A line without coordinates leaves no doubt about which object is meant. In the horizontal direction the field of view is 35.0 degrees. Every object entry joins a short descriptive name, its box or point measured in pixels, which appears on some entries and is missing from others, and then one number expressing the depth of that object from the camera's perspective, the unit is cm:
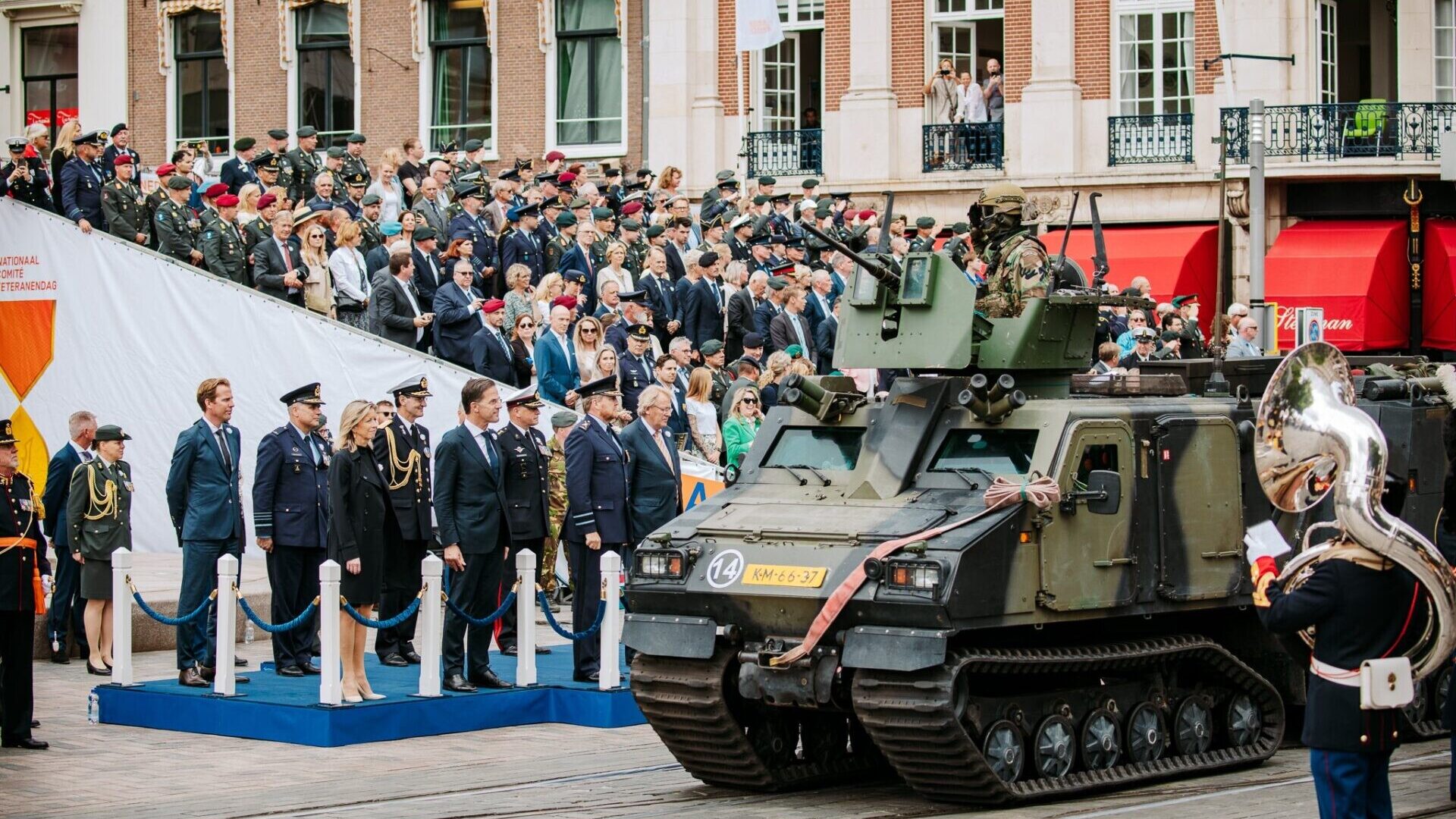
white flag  3422
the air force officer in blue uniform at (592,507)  1681
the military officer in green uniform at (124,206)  2373
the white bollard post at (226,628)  1543
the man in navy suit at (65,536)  1845
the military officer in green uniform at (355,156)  2667
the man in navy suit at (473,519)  1633
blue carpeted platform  1520
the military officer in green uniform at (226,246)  2286
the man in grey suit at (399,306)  2227
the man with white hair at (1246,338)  2452
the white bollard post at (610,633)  1631
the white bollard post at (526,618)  1634
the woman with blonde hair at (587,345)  2166
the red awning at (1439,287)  3622
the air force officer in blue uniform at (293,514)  1673
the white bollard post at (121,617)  1600
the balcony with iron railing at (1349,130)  3603
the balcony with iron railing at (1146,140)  3688
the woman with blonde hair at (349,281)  2303
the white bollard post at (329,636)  1495
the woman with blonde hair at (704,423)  2105
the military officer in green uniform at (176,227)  2328
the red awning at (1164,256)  3612
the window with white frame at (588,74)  3978
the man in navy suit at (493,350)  2194
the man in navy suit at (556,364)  2158
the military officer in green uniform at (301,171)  2711
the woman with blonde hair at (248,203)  2373
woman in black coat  1572
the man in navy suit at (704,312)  2492
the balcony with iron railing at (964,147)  3762
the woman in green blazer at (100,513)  1770
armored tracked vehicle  1294
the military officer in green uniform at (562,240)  2514
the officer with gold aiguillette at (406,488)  1647
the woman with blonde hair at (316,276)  2273
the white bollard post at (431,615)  1562
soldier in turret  1550
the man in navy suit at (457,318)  2211
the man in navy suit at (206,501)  1688
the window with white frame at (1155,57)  3697
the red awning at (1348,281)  3591
